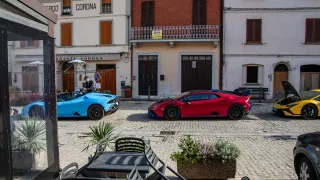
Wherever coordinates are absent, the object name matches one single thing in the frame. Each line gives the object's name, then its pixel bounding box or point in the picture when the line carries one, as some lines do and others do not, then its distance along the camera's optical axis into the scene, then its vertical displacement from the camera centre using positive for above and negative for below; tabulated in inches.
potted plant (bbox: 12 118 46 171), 118.6 -29.2
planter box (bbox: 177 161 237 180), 198.7 -63.0
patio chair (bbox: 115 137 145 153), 177.6 -41.8
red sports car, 480.4 -46.7
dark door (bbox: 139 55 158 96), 856.9 +11.7
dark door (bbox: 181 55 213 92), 831.7 +17.0
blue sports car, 483.8 -47.3
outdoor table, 141.1 -44.0
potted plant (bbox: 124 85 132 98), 855.7 -38.7
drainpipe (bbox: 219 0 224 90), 817.5 +69.2
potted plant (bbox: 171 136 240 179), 198.4 -58.0
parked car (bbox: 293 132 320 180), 167.8 -48.5
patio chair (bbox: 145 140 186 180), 138.3 -44.6
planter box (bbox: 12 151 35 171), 116.5 -35.2
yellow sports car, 484.1 -45.5
